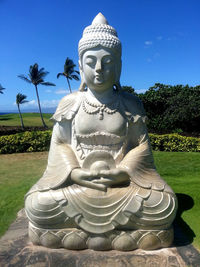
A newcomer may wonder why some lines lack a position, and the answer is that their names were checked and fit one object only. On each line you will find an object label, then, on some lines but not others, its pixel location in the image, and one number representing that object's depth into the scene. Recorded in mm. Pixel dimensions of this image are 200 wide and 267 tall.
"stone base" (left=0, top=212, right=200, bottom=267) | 2229
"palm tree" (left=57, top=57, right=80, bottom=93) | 20156
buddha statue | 2404
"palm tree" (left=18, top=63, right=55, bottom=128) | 19781
